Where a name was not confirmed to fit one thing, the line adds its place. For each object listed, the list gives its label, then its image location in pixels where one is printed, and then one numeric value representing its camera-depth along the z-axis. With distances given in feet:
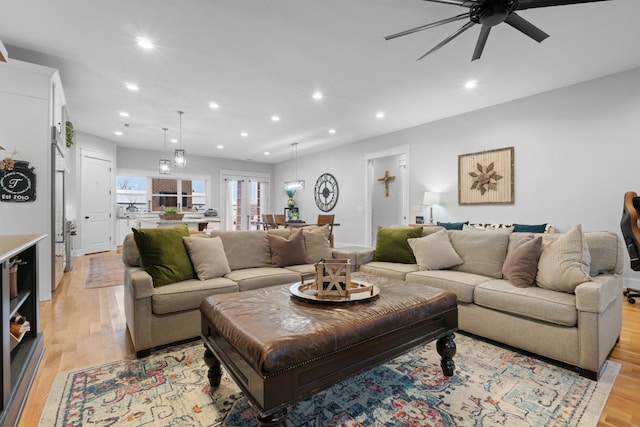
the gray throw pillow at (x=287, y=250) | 10.57
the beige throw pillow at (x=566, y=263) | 6.88
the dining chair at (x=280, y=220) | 22.90
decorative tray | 5.58
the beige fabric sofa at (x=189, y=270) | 7.26
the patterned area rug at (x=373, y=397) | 4.99
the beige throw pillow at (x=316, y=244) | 11.40
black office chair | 9.98
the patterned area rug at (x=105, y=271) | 14.02
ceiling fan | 6.78
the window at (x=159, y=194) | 27.35
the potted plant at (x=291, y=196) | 29.58
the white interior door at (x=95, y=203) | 22.21
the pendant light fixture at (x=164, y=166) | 19.11
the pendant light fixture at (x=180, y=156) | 17.35
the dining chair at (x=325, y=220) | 20.54
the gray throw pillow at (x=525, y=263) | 7.78
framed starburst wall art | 15.84
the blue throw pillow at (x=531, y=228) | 13.56
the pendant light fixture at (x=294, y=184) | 26.58
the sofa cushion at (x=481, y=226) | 15.37
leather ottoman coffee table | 3.90
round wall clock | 26.96
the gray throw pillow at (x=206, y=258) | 8.66
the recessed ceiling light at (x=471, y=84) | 13.29
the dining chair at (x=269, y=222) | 23.66
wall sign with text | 10.66
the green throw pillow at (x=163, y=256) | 7.93
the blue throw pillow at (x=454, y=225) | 15.70
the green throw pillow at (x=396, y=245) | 10.86
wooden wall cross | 24.13
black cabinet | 4.47
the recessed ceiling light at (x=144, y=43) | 9.95
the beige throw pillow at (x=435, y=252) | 9.79
